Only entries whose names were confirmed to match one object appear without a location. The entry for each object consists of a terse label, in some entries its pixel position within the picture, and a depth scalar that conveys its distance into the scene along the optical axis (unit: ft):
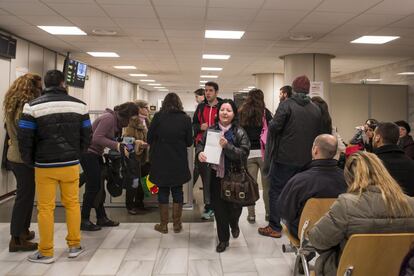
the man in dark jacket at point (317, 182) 8.14
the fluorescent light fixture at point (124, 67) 36.22
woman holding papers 11.43
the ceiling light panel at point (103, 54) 28.32
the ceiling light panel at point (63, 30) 19.76
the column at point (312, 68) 26.58
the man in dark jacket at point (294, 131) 12.11
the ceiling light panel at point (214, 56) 28.45
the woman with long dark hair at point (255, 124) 13.80
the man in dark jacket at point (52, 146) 10.15
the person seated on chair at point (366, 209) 5.84
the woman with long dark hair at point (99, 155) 13.16
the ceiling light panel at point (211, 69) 36.25
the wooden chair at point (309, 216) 7.69
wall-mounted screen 27.11
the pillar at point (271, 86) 39.11
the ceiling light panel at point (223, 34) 20.21
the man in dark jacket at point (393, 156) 9.30
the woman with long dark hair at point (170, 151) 12.93
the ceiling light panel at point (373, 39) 20.99
